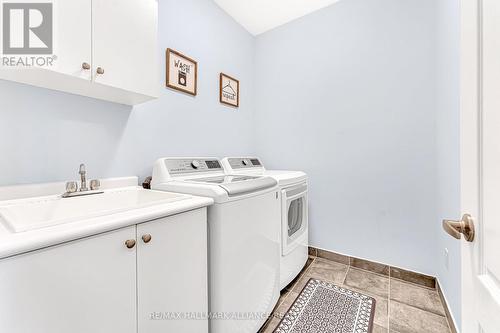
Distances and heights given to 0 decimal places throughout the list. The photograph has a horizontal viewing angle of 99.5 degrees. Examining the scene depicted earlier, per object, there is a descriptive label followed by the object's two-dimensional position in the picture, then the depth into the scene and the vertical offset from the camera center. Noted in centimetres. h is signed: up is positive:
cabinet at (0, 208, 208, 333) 56 -39
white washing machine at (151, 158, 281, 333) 109 -44
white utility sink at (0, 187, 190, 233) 67 -18
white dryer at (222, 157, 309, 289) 168 -44
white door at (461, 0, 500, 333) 44 +2
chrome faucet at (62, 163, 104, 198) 111 -12
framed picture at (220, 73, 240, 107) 225 +84
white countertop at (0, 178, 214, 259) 55 -19
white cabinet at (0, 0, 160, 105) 93 +57
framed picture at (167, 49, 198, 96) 172 +80
